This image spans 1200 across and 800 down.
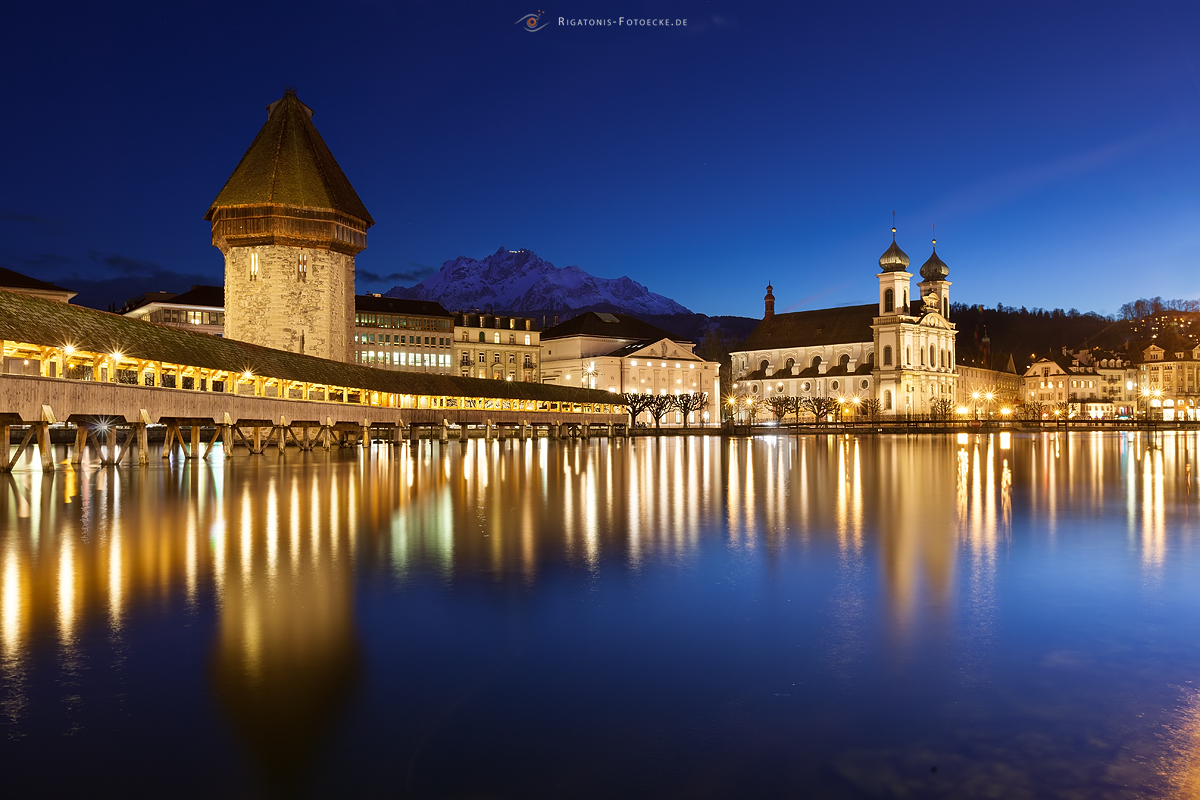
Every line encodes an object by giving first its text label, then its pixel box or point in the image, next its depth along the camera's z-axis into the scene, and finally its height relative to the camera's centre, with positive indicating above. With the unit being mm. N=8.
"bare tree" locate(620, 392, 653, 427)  90562 +179
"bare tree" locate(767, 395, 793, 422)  112688 -398
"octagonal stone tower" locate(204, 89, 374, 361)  53969 +9895
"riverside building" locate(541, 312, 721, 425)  105000 +5210
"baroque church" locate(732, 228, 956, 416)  116875 +6976
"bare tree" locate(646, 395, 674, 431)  94625 -64
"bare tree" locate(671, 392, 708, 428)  95900 +191
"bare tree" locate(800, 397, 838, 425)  109000 -700
